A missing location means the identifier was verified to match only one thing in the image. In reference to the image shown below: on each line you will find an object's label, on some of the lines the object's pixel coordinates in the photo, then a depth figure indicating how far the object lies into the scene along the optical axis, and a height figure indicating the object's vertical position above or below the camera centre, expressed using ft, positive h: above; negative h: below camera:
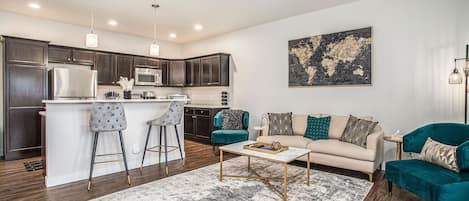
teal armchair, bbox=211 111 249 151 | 16.02 -2.34
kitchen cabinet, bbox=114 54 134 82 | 20.07 +2.79
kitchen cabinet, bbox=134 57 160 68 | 21.34 +3.30
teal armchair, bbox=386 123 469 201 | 7.27 -2.37
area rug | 9.41 -3.61
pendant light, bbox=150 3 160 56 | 14.47 +2.99
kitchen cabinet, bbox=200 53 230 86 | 20.05 +2.44
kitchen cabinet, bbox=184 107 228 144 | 19.67 -1.88
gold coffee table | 9.29 -2.17
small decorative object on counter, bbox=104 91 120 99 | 19.82 +0.40
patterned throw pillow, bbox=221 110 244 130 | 17.42 -1.40
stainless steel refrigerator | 16.26 +1.17
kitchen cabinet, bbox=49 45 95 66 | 17.02 +3.15
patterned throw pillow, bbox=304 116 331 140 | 13.74 -1.60
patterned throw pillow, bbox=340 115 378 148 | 11.94 -1.51
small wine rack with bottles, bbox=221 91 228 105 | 20.67 +0.15
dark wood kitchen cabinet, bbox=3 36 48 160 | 14.80 +0.42
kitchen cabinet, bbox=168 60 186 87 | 23.57 +2.51
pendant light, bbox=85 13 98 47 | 12.52 +2.98
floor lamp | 10.24 +0.95
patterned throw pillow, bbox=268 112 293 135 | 14.93 -1.45
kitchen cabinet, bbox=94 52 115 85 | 19.07 +2.51
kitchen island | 10.80 -1.91
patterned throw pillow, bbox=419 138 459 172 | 8.32 -1.92
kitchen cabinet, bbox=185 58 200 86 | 22.16 +2.50
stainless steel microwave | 21.44 +2.08
